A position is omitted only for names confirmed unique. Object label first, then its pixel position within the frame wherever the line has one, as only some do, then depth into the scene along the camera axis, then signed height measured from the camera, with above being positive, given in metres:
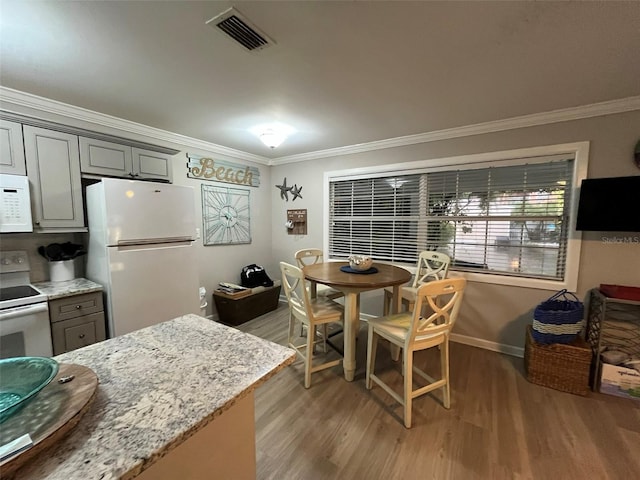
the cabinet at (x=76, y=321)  1.98 -0.79
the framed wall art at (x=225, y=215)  3.46 +0.07
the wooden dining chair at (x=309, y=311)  2.14 -0.80
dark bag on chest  3.82 -0.83
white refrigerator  2.17 -0.27
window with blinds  2.54 +0.07
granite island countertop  0.55 -0.50
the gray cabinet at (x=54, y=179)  2.05 +0.33
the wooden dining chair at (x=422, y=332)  1.67 -0.81
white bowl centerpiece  2.65 -0.43
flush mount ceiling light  2.68 +0.93
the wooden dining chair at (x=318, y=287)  2.87 -0.75
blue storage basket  2.15 -0.84
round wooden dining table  2.16 -0.54
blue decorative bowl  0.65 -0.43
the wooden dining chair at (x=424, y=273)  2.74 -0.58
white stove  1.73 -0.68
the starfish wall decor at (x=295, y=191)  4.07 +0.46
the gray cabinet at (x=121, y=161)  2.33 +0.57
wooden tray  0.53 -0.45
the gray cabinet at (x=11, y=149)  1.91 +0.52
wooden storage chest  3.37 -1.13
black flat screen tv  2.11 +0.14
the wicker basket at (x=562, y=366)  2.08 -1.17
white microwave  1.88 +0.11
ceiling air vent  1.27 +0.98
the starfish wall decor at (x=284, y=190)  4.20 +0.49
